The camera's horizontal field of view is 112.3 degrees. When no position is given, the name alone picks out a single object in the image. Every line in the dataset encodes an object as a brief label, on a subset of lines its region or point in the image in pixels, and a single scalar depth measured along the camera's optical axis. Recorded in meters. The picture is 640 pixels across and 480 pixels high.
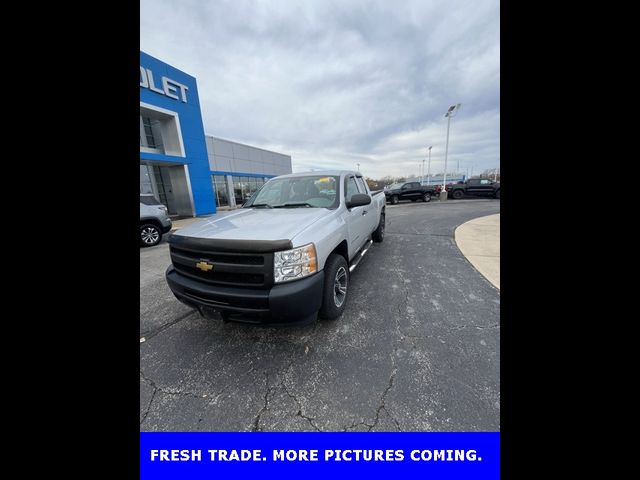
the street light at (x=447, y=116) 19.48
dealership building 11.14
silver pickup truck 1.78
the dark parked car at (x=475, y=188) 19.00
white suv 6.77
